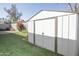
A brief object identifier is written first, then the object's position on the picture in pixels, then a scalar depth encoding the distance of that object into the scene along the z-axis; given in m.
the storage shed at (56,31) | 1.42
